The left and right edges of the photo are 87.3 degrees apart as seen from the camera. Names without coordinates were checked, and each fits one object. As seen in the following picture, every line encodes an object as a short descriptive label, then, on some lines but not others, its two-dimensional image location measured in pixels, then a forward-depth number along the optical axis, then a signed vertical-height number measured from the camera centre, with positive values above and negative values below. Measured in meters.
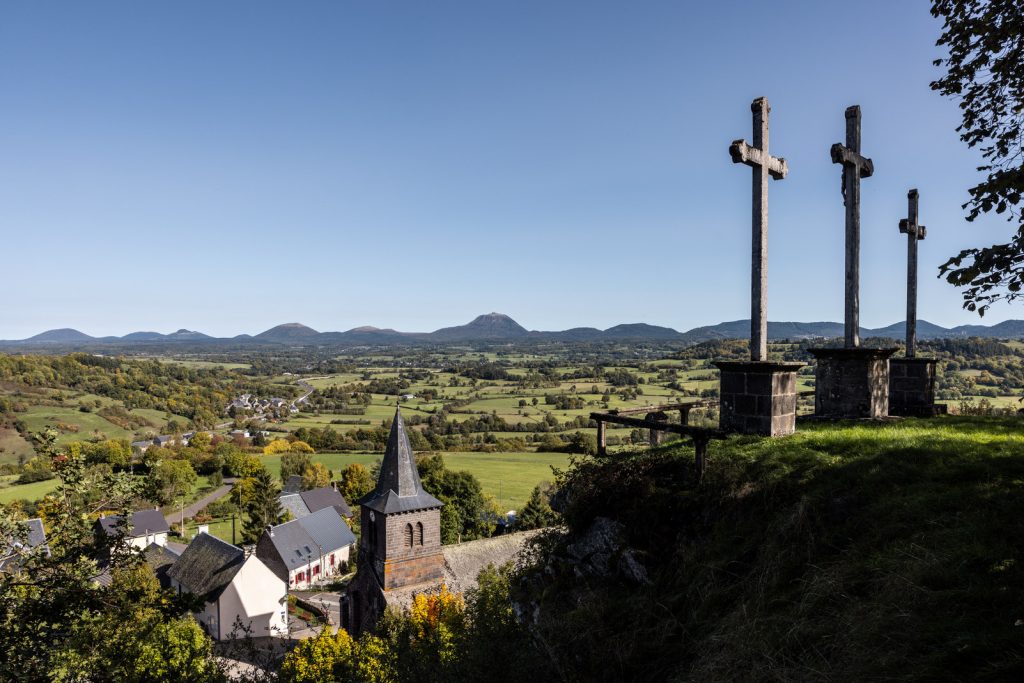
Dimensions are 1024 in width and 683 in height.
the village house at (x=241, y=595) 35.19 -16.74
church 27.84 -10.89
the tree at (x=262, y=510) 52.44 -16.16
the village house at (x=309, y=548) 43.31 -17.26
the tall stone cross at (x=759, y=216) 8.45 +2.18
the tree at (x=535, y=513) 42.03 -13.03
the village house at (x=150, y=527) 51.77 -17.97
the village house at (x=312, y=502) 55.97 -16.67
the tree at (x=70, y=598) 8.71 -4.33
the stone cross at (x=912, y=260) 13.10 +2.30
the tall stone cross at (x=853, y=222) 10.54 +2.58
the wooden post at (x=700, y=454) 6.95 -1.34
